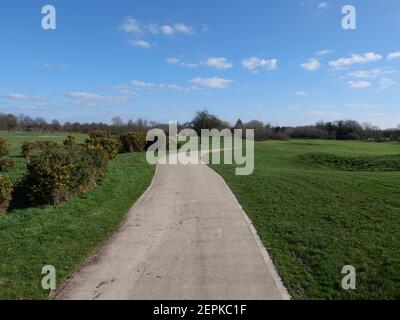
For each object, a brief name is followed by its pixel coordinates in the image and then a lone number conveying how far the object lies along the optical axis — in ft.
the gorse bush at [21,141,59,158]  84.54
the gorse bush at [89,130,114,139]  97.75
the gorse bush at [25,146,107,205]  37.32
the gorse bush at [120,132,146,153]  108.88
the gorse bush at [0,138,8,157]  75.00
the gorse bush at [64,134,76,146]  83.99
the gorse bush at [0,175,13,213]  36.58
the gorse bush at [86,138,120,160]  72.23
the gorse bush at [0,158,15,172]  62.38
